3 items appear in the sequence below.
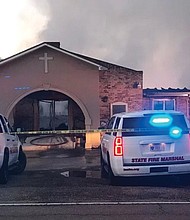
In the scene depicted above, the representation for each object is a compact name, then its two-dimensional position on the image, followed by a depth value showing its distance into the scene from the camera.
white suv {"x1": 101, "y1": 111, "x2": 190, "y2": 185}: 10.33
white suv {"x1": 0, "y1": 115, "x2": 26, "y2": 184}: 11.50
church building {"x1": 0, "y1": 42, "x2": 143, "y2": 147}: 24.05
